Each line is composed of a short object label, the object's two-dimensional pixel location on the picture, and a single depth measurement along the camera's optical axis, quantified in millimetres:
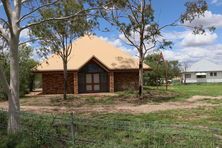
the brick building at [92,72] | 15406
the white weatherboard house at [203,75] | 34077
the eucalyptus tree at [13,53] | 4838
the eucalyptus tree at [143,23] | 11301
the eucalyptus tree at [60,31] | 7078
